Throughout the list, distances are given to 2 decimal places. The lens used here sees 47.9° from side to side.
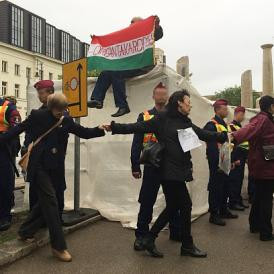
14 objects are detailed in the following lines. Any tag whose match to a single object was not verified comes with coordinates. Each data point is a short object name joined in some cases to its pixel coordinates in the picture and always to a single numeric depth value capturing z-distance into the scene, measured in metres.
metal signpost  4.19
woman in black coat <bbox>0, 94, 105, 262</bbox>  3.23
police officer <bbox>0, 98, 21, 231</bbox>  3.89
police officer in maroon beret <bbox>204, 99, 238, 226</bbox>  4.44
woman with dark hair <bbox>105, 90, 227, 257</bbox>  3.21
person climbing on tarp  4.45
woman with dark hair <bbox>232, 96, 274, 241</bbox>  3.78
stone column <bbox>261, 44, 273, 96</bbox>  15.27
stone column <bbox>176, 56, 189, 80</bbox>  8.54
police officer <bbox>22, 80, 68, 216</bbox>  3.51
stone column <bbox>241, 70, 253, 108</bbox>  14.97
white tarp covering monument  4.55
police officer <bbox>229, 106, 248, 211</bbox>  5.48
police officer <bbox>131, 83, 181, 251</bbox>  3.49
